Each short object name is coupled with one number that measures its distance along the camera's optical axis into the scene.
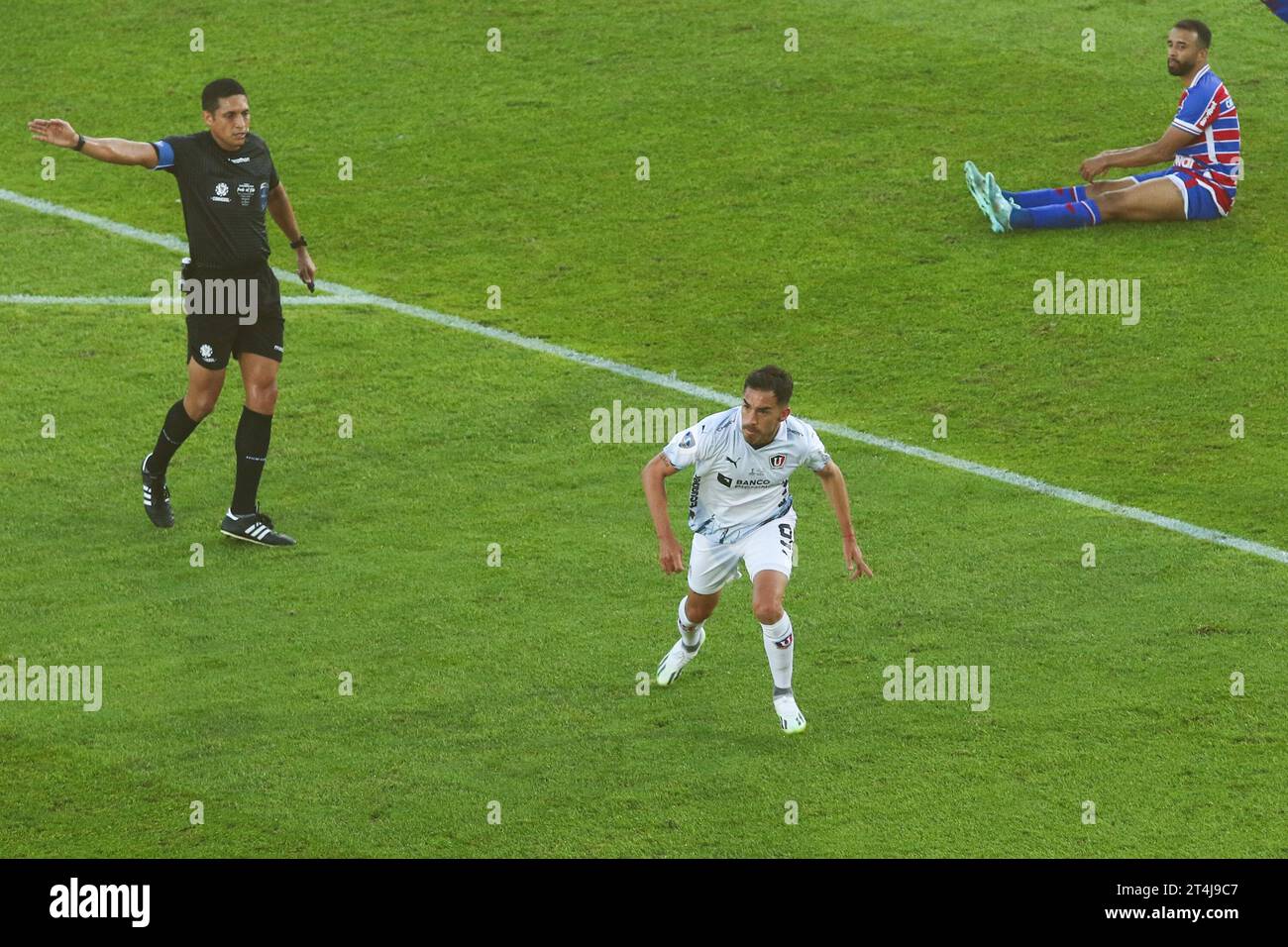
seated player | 15.87
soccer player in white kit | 8.91
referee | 11.11
